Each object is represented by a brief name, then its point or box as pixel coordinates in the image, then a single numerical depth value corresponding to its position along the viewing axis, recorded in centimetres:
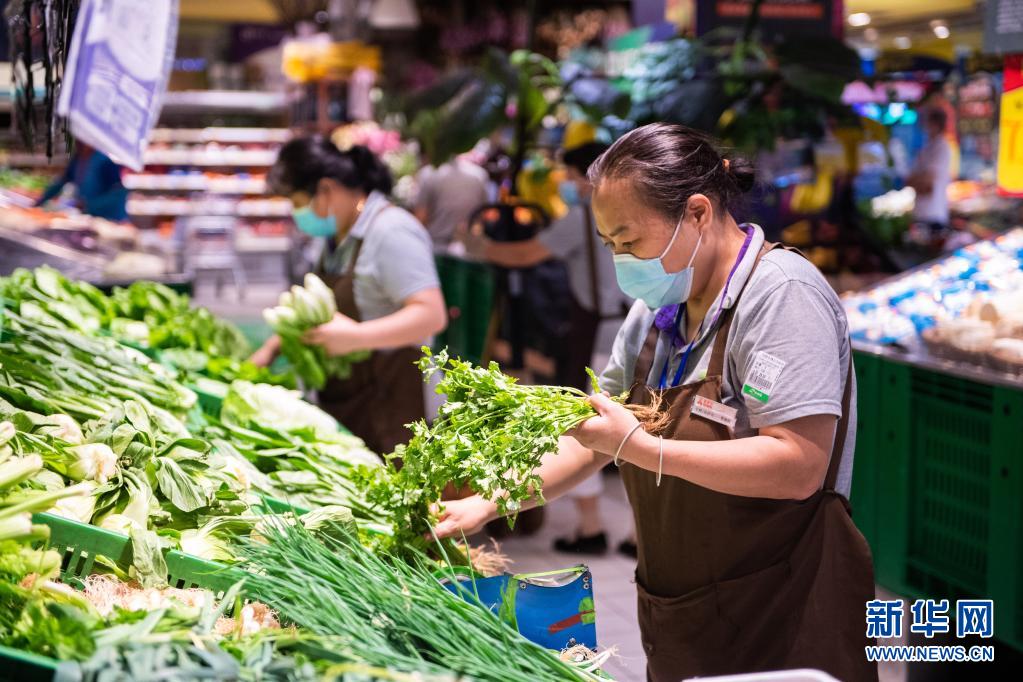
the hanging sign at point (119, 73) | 263
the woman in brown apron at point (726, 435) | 206
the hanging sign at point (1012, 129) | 406
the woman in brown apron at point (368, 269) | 397
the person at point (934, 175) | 881
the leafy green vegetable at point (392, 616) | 156
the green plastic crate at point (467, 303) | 683
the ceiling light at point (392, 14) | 1419
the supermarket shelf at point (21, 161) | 1325
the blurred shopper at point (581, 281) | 542
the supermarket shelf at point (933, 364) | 361
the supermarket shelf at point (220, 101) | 1717
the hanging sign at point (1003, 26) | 390
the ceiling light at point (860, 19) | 961
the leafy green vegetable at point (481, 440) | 194
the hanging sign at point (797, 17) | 627
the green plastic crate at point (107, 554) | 187
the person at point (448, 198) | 922
